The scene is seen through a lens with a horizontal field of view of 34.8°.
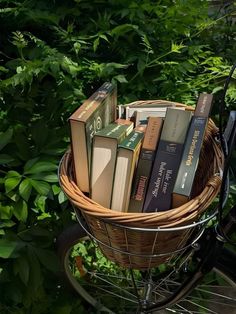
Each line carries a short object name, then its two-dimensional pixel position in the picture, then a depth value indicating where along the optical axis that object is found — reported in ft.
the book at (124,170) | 2.83
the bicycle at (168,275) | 3.24
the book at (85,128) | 2.83
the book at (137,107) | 3.66
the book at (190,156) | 2.78
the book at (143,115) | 3.51
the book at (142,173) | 2.97
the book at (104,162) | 2.86
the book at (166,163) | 2.89
